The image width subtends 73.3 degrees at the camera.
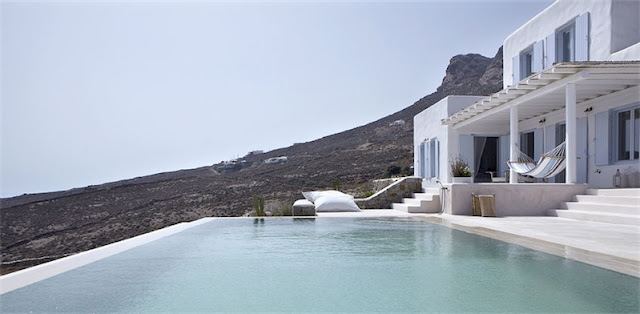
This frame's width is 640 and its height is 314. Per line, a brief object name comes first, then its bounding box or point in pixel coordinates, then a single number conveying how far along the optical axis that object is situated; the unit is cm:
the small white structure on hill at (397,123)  4156
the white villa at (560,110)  861
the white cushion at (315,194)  1186
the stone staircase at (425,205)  1037
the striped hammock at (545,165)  900
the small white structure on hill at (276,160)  3831
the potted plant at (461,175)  1020
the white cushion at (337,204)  1085
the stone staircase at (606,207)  665
